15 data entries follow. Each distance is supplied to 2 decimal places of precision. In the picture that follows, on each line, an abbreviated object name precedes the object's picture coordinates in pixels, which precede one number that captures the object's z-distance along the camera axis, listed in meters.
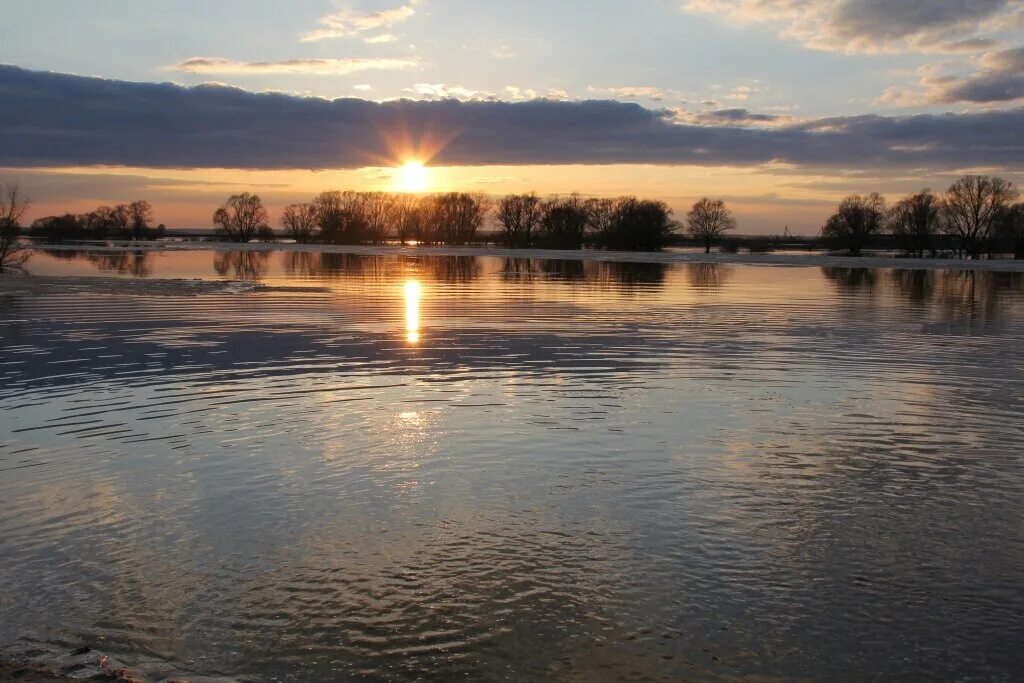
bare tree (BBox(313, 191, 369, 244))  177.38
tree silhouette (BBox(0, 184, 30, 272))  45.00
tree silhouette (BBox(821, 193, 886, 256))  139.75
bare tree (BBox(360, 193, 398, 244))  179.50
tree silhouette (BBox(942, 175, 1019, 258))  126.25
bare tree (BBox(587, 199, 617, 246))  167.14
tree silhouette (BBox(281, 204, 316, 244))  191.98
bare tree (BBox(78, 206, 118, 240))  183.00
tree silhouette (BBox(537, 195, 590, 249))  149.88
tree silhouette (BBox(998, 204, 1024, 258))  125.94
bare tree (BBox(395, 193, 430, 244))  195.12
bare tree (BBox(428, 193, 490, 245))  185.88
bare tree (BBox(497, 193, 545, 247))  175.38
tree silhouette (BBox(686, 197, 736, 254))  169.25
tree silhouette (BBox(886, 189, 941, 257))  131.62
